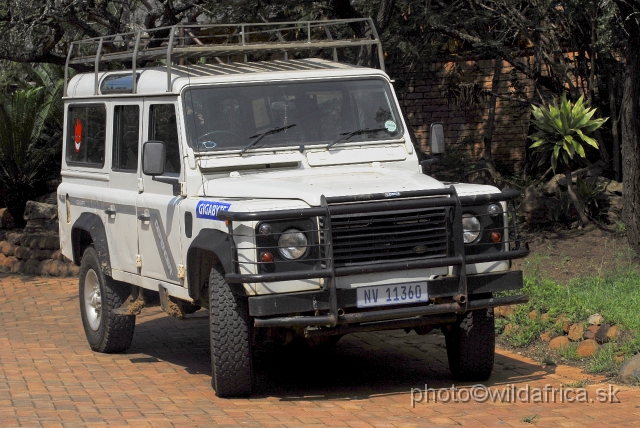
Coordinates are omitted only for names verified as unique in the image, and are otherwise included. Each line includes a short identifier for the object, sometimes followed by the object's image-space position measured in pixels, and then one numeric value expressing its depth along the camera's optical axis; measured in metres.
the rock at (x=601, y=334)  7.42
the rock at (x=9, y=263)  14.49
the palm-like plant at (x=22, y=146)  15.51
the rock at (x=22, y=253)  14.27
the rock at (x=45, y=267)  13.97
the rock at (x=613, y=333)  7.31
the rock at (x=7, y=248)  14.58
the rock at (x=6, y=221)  15.67
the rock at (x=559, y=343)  7.71
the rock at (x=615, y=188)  11.46
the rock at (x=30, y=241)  14.12
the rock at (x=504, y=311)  8.45
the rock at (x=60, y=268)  13.80
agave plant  10.45
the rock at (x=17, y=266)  14.36
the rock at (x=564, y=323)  7.80
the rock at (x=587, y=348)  7.40
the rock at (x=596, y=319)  7.62
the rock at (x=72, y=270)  13.77
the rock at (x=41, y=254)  14.10
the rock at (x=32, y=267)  14.11
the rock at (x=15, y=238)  14.48
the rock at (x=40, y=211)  14.59
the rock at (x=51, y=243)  13.95
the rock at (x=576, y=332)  7.62
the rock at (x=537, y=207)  11.12
